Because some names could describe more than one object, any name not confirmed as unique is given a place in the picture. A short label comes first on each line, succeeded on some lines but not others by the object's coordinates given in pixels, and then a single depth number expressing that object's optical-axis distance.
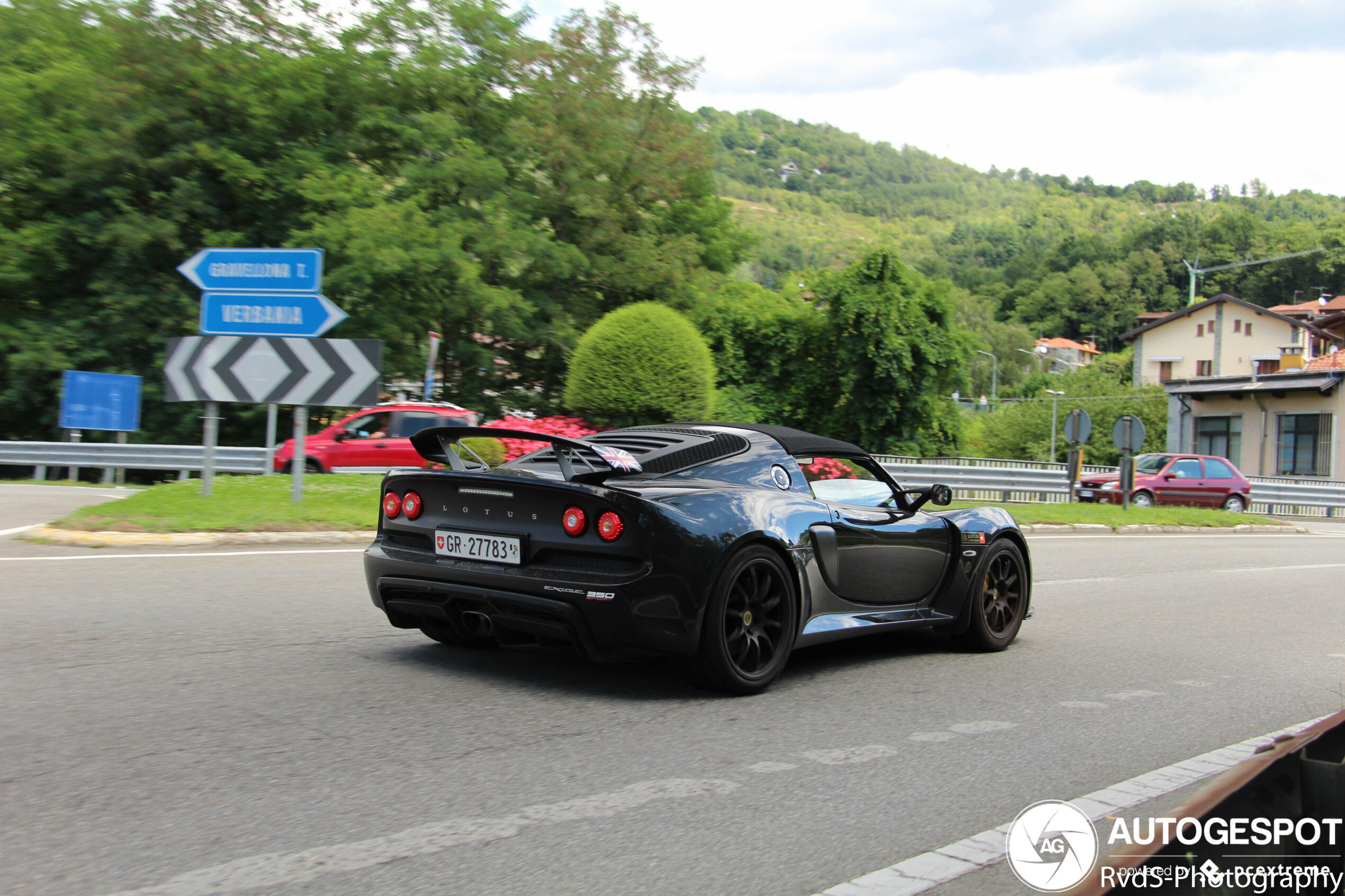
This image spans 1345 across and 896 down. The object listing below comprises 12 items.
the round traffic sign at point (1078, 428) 20.19
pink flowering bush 15.86
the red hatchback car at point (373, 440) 20.23
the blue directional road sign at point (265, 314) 12.27
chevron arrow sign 12.00
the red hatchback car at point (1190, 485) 27.72
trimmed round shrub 17.67
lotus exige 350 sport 4.72
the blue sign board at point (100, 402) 21.70
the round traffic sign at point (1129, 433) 20.09
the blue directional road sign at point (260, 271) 12.42
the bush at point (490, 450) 15.98
